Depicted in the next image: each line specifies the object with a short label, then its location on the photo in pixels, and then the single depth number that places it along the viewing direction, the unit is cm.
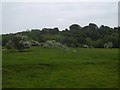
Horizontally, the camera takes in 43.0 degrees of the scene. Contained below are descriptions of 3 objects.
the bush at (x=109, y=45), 3850
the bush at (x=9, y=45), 3154
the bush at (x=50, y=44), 3394
